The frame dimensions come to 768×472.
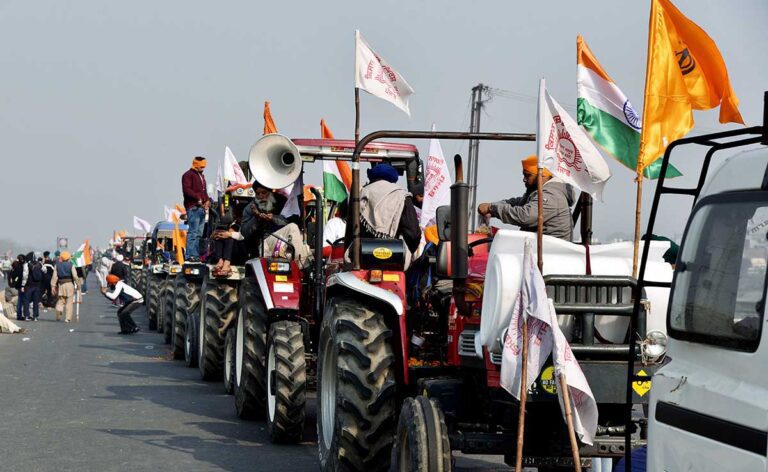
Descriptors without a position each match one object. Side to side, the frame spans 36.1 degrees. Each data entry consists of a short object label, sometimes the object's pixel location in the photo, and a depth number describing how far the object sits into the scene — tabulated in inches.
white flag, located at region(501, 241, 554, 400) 247.0
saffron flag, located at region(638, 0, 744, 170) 323.3
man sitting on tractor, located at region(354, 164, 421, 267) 354.9
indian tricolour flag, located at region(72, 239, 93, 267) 1889.8
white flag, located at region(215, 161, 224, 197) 746.2
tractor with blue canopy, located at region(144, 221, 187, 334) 988.6
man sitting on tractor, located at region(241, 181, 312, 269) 500.1
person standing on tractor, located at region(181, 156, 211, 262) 850.8
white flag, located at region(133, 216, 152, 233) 1931.6
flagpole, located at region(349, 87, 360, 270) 339.6
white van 165.0
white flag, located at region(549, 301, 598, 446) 244.2
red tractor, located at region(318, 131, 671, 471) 260.2
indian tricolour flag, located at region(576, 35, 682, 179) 328.2
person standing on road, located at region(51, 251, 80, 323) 1380.4
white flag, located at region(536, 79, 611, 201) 281.4
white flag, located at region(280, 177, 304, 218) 483.8
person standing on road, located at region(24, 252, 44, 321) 1422.2
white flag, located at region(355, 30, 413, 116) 419.5
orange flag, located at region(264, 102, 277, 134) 658.8
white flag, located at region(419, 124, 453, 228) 598.5
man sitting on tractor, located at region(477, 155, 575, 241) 305.1
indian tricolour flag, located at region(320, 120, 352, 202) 663.8
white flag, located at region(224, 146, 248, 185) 792.3
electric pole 1882.4
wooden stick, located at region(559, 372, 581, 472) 234.5
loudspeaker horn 458.9
